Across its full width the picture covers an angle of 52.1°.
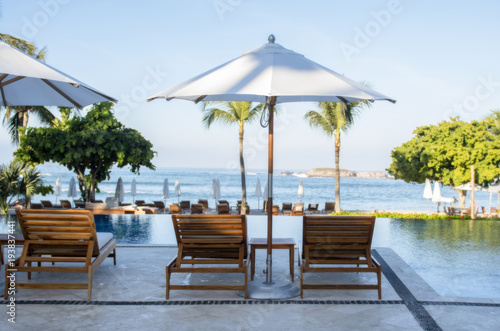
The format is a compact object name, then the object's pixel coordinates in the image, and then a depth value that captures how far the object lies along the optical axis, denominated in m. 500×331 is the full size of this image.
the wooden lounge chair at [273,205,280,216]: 22.70
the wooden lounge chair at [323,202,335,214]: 26.52
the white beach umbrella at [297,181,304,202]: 26.99
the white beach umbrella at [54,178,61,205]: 24.78
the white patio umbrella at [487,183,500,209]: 26.56
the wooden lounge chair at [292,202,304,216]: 23.22
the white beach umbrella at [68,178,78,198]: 23.02
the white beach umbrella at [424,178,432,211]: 23.42
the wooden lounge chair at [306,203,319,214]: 26.23
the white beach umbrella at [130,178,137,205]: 24.97
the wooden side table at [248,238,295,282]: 5.68
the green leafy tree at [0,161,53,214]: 17.52
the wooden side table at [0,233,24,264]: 5.58
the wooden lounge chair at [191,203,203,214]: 20.89
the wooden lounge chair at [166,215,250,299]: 5.04
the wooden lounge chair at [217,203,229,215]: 18.99
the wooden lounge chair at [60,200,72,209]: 20.33
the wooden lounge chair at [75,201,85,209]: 19.66
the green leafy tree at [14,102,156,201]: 18.95
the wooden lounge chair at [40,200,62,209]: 19.93
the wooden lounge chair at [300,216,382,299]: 5.11
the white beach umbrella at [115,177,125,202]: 20.75
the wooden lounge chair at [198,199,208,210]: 26.91
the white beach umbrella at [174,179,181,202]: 26.94
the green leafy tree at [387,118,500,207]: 32.62
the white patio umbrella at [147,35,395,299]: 4.52
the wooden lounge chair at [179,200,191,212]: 25.12
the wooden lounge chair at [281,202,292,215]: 25.64
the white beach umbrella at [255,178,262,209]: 24.64
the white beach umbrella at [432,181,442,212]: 22.72
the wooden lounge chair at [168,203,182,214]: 21.22
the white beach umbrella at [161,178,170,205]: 24.31
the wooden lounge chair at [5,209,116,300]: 4.96
